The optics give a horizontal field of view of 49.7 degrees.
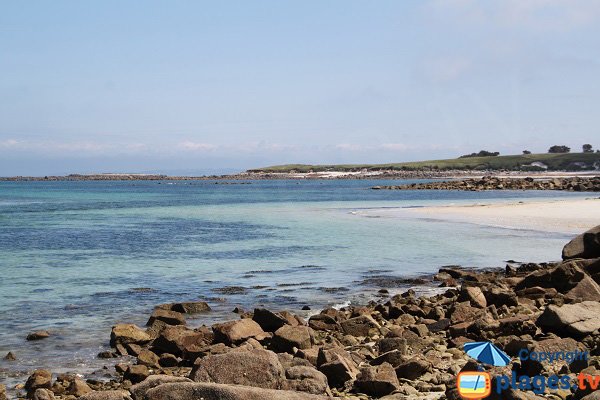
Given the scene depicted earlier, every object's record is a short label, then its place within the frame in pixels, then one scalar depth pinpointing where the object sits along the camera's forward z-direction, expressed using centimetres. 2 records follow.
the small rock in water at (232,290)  1981
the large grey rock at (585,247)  1975
